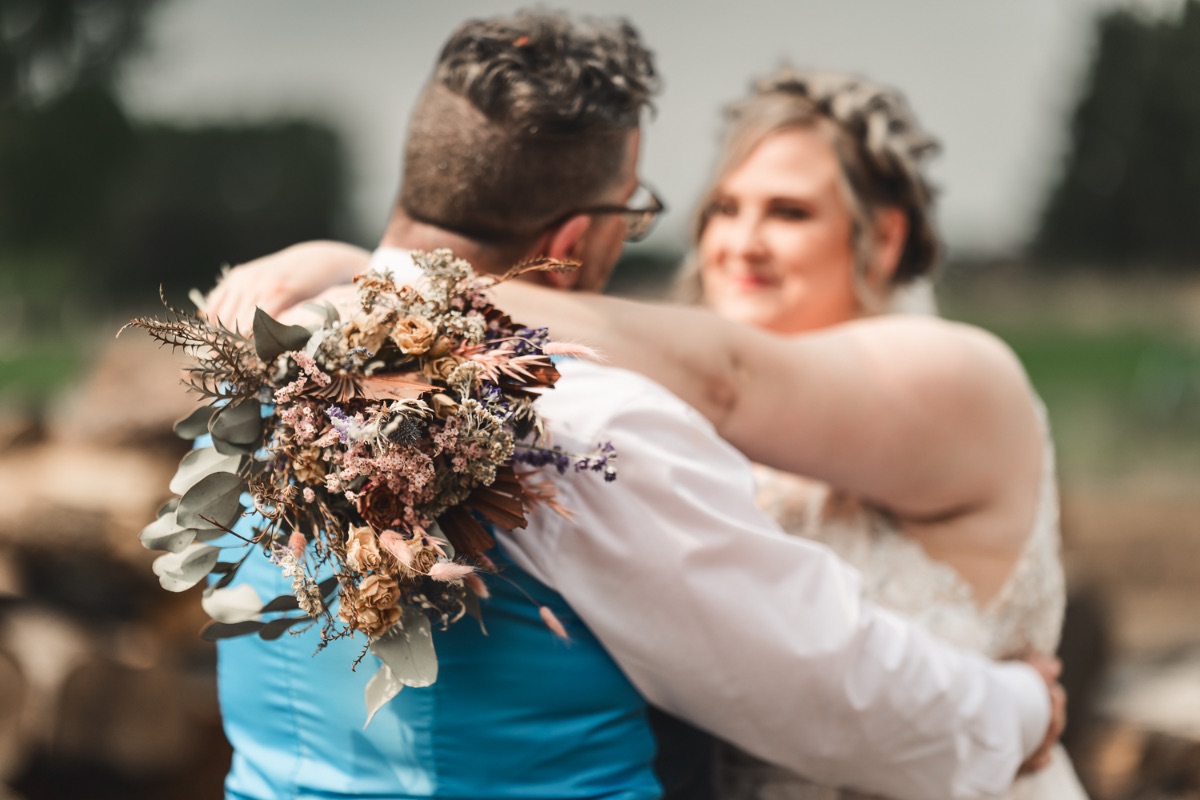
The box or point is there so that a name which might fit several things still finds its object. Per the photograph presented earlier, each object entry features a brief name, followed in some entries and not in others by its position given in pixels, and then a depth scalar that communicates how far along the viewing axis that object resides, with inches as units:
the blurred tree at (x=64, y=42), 1005.8
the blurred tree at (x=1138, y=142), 870.4
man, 69.7
